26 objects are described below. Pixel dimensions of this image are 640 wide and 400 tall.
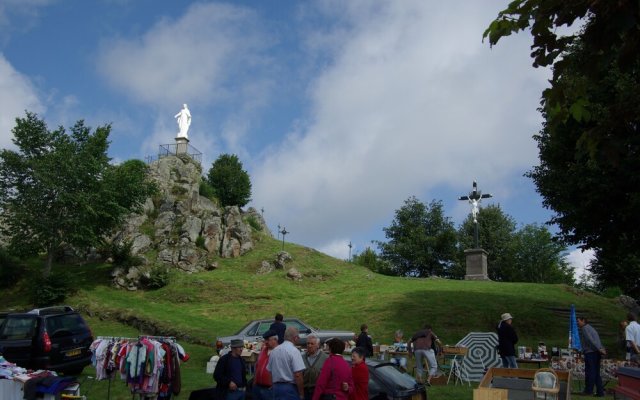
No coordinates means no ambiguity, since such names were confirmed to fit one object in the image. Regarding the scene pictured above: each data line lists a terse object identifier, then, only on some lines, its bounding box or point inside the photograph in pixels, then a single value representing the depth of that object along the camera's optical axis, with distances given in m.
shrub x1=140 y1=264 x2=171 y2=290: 32.34
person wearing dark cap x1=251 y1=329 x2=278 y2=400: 7.74
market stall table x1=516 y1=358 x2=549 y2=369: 13.19
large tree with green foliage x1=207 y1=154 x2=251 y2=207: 53.03
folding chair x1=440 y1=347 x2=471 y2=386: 13.27
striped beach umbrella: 13.43
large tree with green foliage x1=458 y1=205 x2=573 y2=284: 59.47
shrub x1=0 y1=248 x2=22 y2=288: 33.47
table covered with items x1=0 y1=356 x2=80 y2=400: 8.01
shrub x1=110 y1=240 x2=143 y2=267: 33.97
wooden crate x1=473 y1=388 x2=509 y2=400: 6.63
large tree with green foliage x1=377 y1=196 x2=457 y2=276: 55.59
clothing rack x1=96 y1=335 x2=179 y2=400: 9.20
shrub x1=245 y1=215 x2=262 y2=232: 46.32
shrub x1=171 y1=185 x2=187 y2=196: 45.59
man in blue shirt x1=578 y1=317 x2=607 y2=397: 11.00
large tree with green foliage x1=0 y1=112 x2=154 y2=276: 30.42
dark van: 13.06
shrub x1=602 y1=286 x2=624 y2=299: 41.56
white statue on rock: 54.78
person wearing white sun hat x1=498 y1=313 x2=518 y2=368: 11.82
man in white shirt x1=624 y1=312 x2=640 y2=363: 11.43
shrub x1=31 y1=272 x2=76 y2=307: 28.81
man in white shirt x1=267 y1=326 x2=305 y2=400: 7.29
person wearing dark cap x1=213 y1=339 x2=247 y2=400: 8.41
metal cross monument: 37.50
